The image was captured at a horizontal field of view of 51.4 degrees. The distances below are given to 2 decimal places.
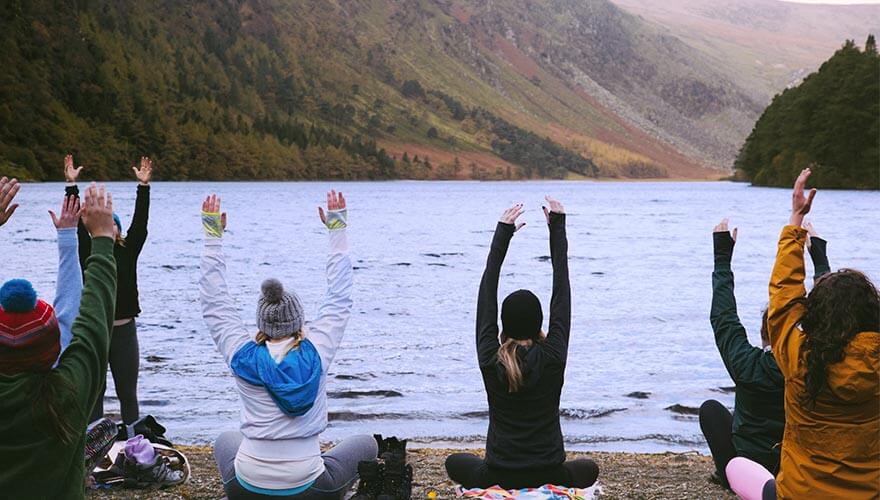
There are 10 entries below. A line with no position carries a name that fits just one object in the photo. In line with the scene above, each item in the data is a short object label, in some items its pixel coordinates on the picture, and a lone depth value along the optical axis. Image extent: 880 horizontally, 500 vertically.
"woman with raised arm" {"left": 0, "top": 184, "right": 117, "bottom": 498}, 4.00
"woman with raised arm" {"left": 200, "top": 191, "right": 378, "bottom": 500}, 5.64
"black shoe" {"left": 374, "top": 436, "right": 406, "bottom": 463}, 6.60
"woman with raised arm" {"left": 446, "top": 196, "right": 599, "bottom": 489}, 5.50
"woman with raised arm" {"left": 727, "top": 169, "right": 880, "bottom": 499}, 4.46
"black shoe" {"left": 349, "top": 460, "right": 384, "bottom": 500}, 6.29
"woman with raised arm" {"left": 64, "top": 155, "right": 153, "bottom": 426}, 8.21
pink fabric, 5.91
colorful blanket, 5.62
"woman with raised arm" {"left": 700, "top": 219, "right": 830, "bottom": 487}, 5.96
